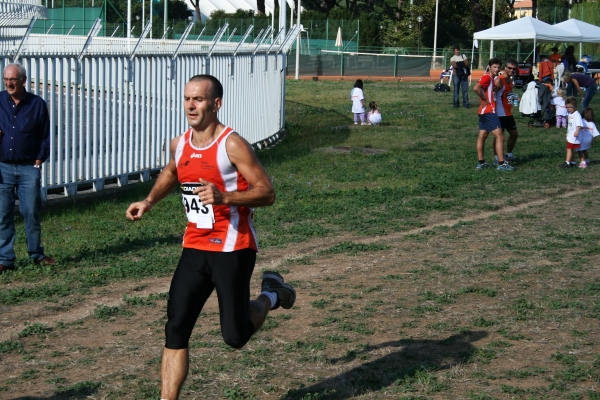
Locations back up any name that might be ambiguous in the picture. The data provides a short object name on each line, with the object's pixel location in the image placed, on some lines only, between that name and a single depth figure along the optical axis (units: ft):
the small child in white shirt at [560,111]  72.23
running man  15.49
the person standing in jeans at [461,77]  88.64
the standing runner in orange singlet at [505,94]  49.08
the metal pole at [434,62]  167.35
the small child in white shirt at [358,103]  72.02
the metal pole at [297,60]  139.05
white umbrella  178.24
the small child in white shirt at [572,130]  50.06
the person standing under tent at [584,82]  74.02
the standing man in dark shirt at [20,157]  26.40
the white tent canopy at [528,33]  88.69
